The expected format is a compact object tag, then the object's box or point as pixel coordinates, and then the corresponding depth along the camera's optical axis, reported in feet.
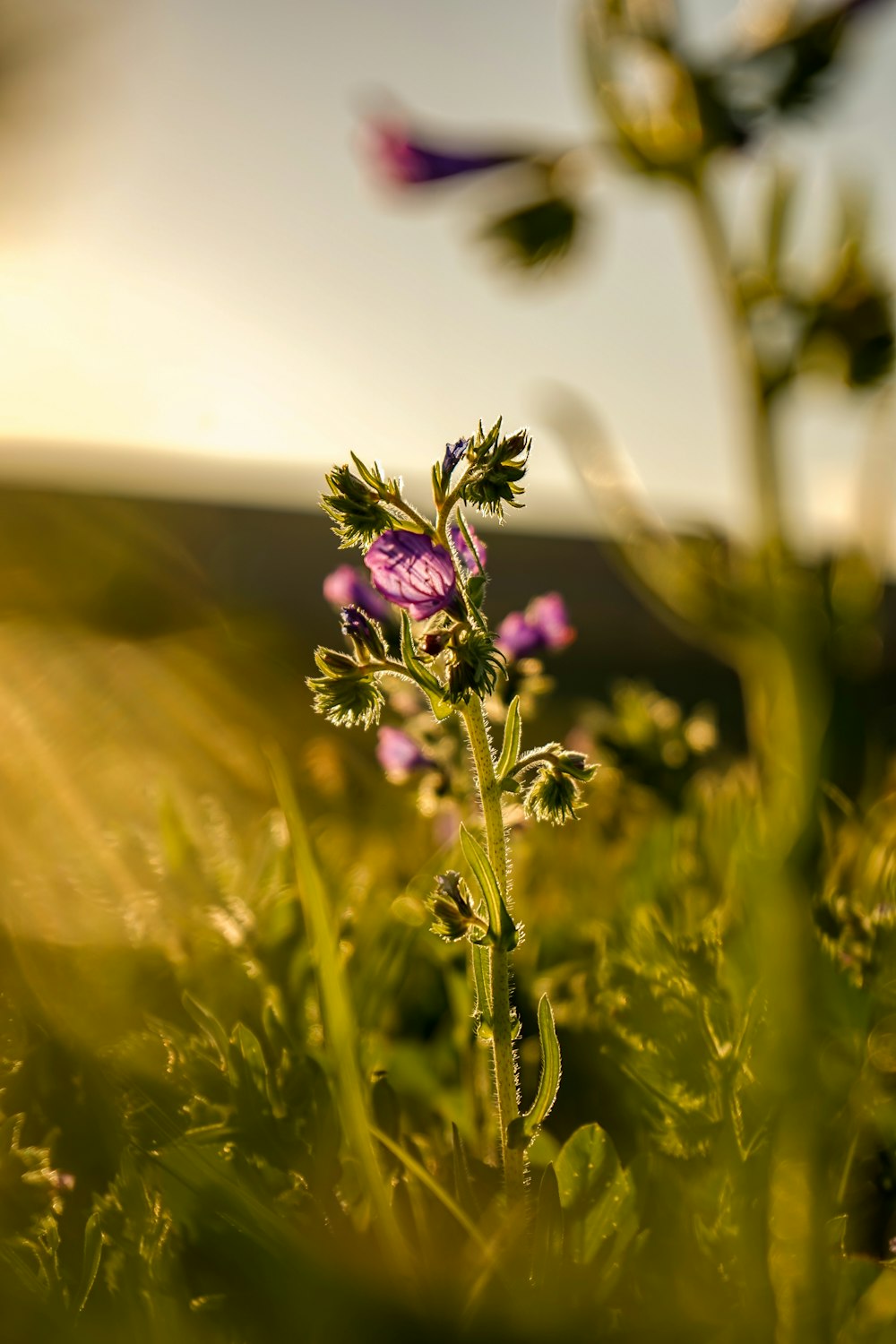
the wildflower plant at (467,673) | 1.86
